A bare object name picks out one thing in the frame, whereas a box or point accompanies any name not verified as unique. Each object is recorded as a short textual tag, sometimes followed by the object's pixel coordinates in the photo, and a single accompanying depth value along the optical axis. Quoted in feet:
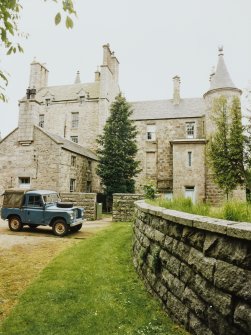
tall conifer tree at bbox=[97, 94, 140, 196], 81.00
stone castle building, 71.31
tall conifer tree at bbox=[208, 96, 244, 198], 68.13
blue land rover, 39.83
